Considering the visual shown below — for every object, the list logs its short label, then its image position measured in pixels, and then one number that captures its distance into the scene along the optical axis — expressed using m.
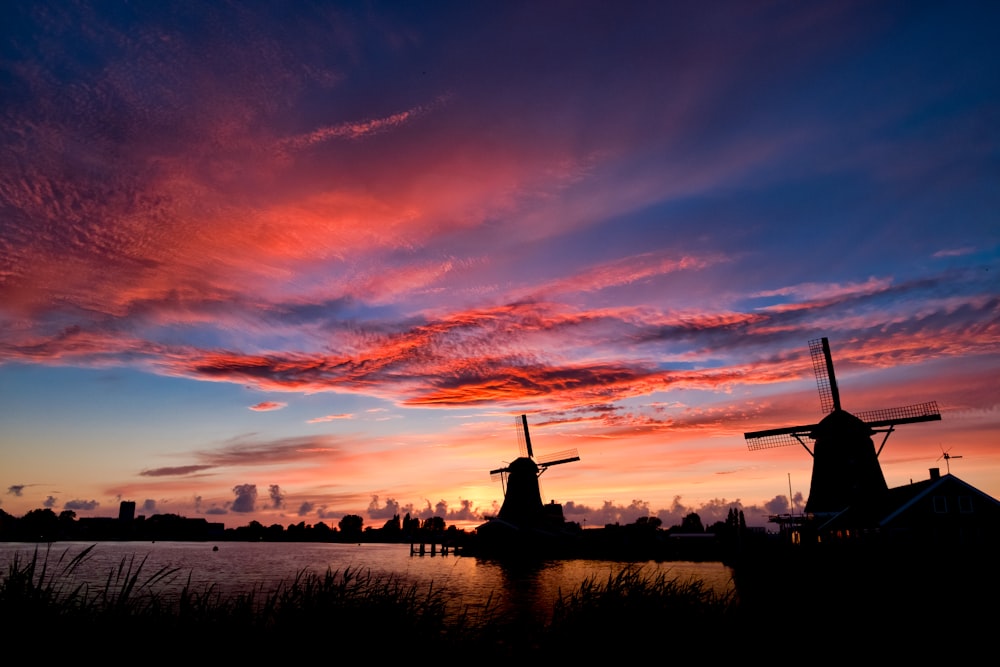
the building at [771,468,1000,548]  39.59
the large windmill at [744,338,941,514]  52.59
